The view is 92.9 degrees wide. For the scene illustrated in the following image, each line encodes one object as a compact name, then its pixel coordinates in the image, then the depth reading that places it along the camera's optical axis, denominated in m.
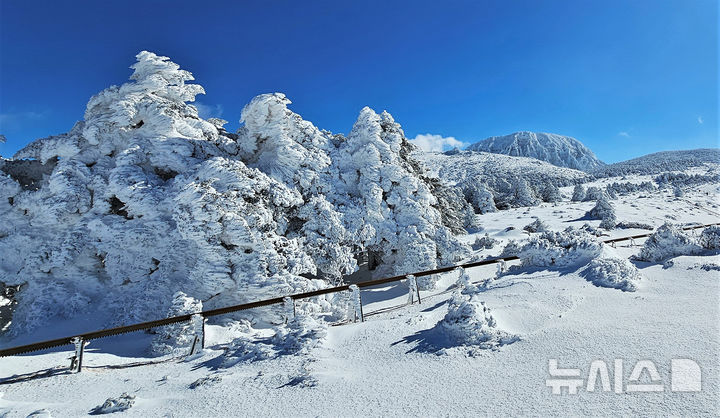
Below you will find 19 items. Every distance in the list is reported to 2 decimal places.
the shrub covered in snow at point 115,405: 4.33
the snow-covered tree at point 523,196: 54.11
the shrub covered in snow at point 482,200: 49.09
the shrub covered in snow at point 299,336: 5.67
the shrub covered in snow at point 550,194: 61.28
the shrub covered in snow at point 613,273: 6.36
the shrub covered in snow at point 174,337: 7.54
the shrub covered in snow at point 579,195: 57.16
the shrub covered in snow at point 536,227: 27.17
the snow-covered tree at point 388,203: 12.76
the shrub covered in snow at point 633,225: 26.73
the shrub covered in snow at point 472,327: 4.85
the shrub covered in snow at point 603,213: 28.03
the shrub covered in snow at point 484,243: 20.00
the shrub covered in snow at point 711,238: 8.36
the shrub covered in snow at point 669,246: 8.15
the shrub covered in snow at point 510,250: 14.61
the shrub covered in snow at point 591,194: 53.88
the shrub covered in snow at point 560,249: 8.19
